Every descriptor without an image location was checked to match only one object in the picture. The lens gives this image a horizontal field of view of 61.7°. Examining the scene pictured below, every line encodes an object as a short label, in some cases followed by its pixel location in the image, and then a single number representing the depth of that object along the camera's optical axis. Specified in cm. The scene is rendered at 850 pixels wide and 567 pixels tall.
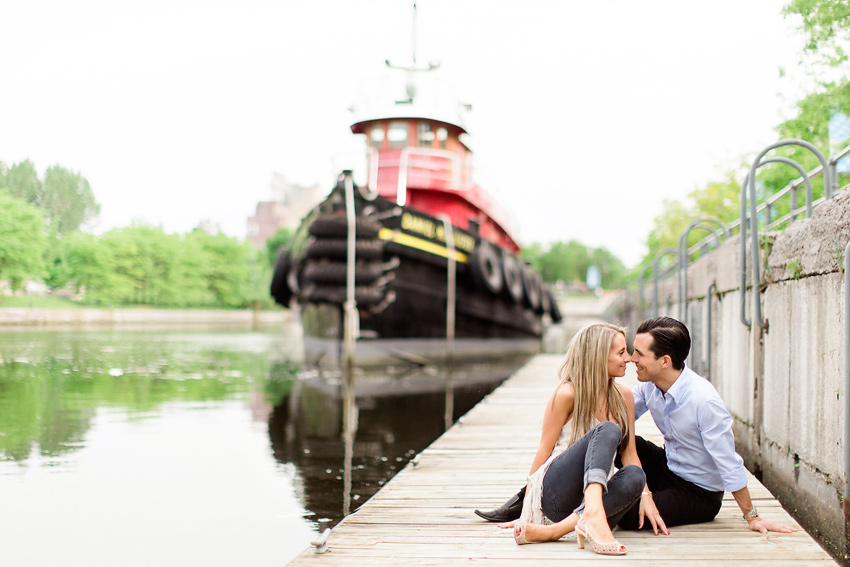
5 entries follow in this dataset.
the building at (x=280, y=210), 7752
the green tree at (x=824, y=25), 662
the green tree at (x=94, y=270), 2148
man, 270
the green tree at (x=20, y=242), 1556
